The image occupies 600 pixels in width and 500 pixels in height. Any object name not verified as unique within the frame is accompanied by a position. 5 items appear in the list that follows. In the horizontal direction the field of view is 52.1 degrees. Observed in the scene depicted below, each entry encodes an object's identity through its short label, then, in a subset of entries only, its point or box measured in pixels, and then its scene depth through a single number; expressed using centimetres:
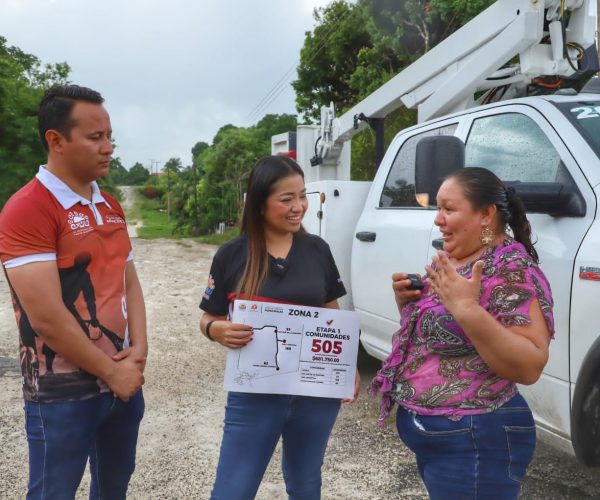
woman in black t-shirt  210
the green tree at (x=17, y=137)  2220
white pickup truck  248
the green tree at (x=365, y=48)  1538
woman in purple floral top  157
